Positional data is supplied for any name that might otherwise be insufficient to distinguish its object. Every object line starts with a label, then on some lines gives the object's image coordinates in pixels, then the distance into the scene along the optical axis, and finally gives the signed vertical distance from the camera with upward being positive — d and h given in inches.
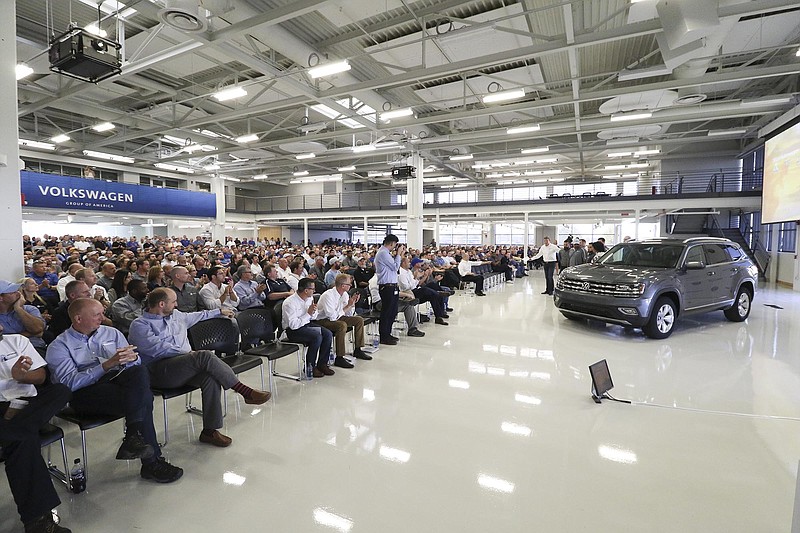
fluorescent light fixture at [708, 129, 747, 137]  511.3 +143.1
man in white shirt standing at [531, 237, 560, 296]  459.8 -23.1
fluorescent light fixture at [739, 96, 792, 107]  384.5 +139.7
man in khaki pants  198.8 -39.6
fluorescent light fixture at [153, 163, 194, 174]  774.4 +141.9
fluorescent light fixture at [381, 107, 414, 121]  385.7 +125.6
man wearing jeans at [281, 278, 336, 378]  179.5 -41.3
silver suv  236.5 -27.8
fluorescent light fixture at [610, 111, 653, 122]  404.8 +134.8
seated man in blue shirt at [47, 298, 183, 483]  101.9 -38.1
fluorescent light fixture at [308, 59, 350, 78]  289.0 +126.0
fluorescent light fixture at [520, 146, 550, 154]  581.9 +134.8
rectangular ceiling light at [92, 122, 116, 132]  481.1 +137.1
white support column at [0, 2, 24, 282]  173.0 +31.3
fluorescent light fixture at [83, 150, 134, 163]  601.9 +130.2
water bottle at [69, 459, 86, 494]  98.1 -60.3
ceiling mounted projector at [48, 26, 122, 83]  180.4 +85.4
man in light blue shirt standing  235.3 -26.8
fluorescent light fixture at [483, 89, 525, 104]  339.3 +126.4
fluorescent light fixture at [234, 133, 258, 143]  497.2 +128.5
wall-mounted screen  382.3 +67.1
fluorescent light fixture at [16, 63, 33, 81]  280.7 +119.9
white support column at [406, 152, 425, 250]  653.9 +49.0
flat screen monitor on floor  153.1 -54.7
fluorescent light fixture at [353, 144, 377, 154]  555.8 +130.4
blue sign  446.3 +54.4
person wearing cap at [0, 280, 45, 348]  139.5 -29.0
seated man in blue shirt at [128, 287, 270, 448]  120.4 -38.5
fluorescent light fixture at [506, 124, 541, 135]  445.7 +127.9
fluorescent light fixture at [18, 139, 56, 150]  527.4 +130.4
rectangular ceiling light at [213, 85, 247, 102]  341.4 +127.5
